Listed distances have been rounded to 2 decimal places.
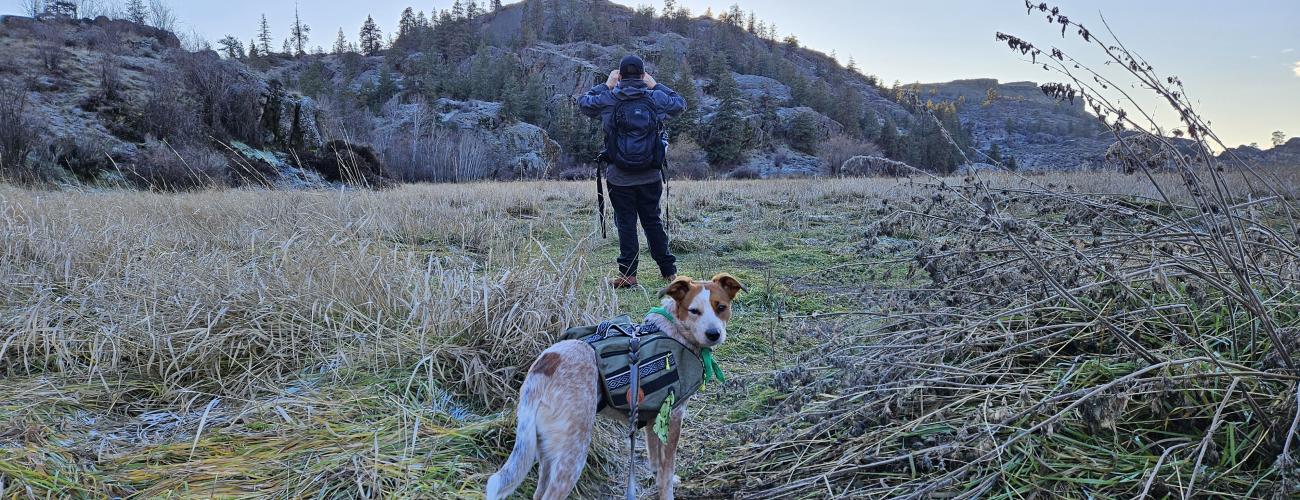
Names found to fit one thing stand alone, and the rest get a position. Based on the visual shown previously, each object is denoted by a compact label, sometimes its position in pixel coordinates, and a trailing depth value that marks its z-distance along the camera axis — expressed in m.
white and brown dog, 2.44
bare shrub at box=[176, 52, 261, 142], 21.22
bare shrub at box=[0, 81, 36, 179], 13.54
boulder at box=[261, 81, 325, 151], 22.14
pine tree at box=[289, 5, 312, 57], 120.31
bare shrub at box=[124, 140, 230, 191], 15.06
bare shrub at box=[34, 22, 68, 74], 20.58
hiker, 6.35
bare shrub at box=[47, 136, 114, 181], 15.16
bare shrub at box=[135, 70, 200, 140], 18.86
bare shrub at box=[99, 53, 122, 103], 19.56
